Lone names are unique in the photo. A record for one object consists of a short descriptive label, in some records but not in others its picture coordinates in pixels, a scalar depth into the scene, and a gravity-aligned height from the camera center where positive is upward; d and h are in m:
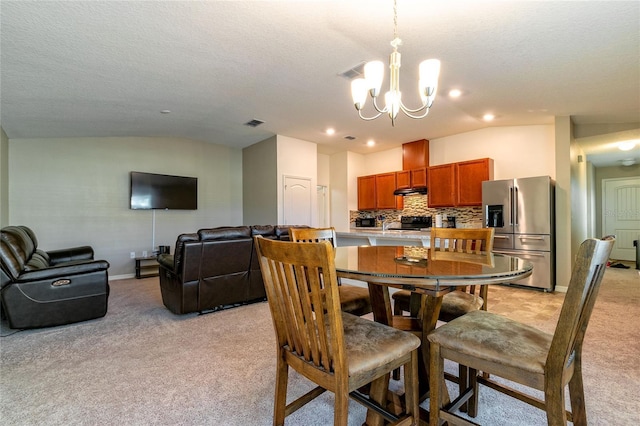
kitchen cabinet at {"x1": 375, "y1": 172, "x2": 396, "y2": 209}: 6.43 +0.55
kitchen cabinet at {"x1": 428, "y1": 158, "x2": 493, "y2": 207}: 5.03 +0.59
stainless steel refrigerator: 4.05 -0.11
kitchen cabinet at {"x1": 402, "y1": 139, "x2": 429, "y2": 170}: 5.93 +1.24
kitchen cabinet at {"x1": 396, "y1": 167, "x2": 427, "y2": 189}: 5.89 +0.76
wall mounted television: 5.50 +0.50
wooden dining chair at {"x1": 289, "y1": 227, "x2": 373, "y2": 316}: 1.88 -0.53
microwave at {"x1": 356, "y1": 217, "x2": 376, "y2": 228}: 6.92 -0.17
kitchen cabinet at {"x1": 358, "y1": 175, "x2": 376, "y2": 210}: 6.84 +0.54
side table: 5.31 -0.92
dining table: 1.18 -0.26
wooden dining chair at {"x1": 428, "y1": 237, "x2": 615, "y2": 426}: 0.99 -0.53
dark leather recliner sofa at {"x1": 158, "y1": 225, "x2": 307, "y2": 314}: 3.00 -0.59
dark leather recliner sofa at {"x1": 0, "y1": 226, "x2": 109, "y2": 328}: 2.63 -0.67
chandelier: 2.03 +0.99
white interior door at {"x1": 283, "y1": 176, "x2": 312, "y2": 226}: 5.87 +0.30
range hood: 5.90 +0.49
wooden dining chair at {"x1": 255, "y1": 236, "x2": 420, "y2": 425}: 1.03 -0.53
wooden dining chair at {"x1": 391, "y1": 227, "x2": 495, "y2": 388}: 1.76 -0.55
